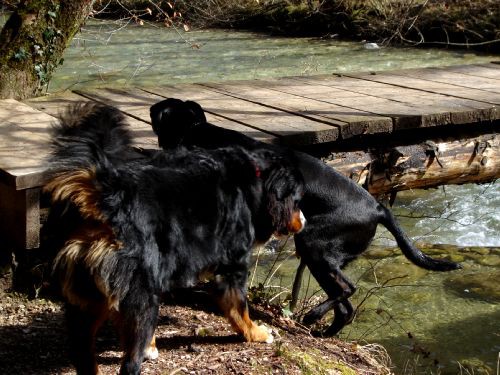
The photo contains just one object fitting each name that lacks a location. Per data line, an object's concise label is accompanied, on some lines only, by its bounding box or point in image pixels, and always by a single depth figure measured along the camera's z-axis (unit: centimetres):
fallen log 951
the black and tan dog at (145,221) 569
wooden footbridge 753
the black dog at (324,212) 792
